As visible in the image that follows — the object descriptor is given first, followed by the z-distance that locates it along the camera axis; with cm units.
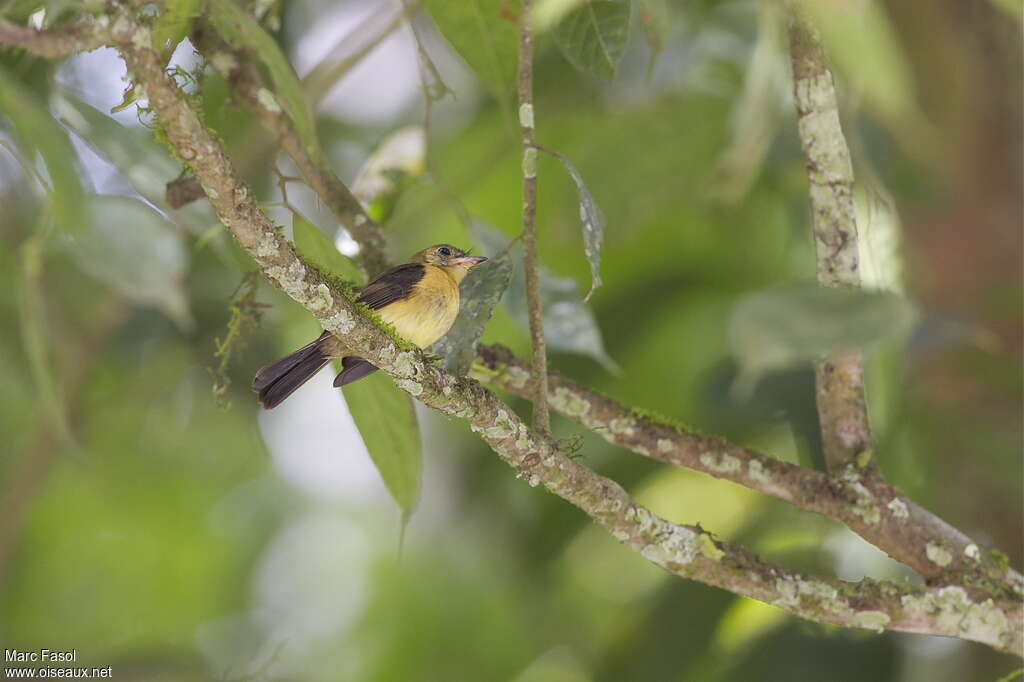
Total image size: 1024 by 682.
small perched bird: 473
